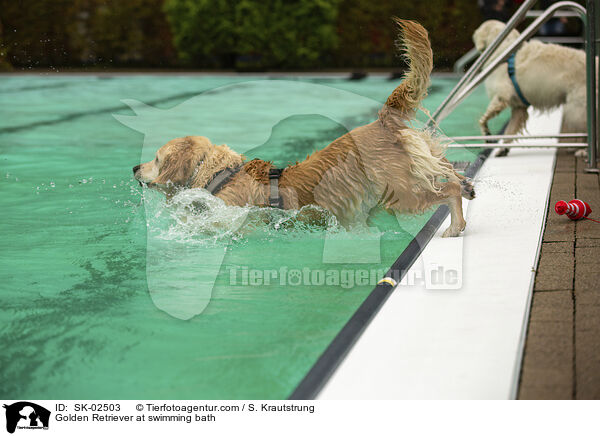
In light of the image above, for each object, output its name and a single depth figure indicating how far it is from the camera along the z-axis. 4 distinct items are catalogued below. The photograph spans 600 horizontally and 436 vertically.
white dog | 5.63
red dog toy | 3.59
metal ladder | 4.80
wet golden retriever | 3.35
